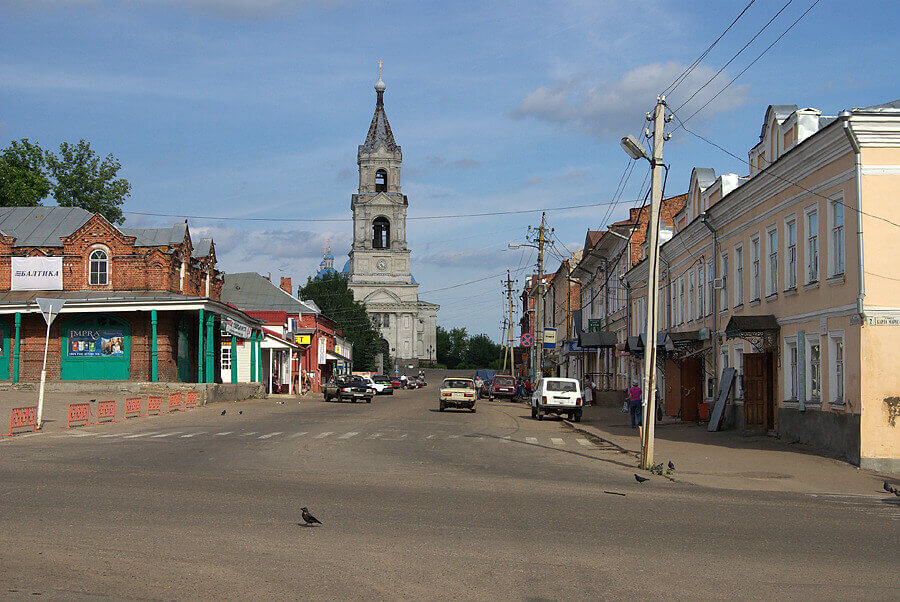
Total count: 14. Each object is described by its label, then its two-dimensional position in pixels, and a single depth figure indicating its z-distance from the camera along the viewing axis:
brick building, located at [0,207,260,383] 42.25
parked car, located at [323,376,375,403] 50.69
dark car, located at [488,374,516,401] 62.53
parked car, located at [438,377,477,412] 41.53
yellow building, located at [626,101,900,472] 17.67
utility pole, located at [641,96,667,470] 17.02
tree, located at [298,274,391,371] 111.56
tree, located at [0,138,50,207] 59.69
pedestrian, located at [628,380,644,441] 29.27
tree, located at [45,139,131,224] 63.84
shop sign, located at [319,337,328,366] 72.25
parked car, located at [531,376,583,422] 35.47
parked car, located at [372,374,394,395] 71.69
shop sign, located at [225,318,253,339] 42.72
